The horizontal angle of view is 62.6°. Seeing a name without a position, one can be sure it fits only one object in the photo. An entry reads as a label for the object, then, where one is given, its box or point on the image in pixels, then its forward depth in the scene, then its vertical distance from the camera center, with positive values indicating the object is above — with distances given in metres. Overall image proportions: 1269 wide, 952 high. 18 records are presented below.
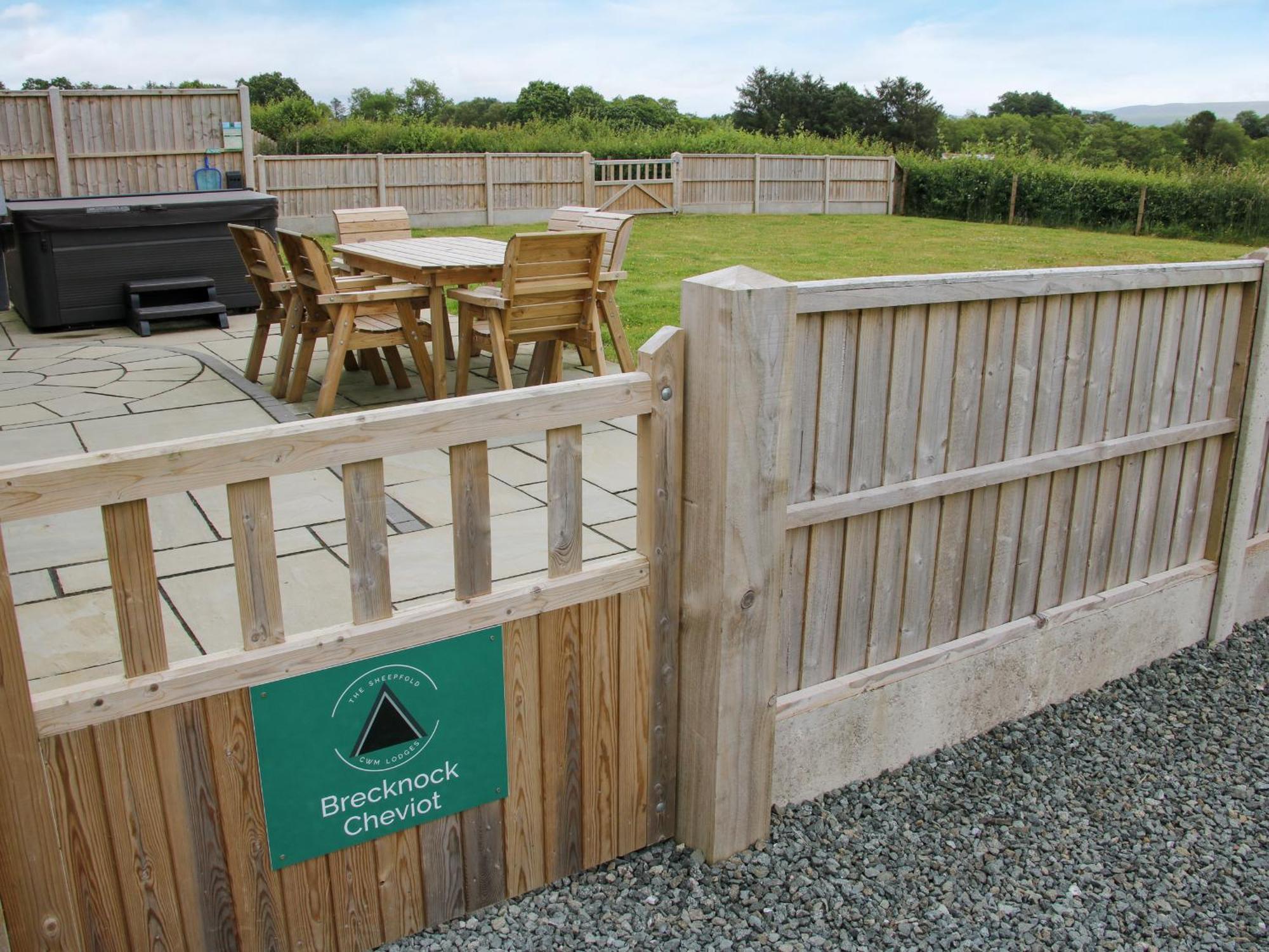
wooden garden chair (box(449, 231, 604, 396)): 5.38 -0.57
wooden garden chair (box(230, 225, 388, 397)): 5.89 -0.62
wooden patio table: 5.57 -0.43
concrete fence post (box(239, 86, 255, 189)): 11.72 +0.49
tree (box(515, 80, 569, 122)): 56.12 +4.56
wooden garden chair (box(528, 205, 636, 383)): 5.98 -0.55
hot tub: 7.81 -0.48
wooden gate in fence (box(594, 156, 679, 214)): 21.14 +0.07
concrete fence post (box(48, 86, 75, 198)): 11.88 +0.41
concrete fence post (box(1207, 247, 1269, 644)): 3.70 -1.00
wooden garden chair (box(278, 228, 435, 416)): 5.36 -0.71
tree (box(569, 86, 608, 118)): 55.06 +4.62
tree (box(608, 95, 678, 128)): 53.03 +3.85
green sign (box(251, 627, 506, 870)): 2.07 -1.13
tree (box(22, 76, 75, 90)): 43.72 +4.10
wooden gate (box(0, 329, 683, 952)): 1.83 -1.01
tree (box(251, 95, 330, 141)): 25.62 +1.74
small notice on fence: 12.03 +0.54
